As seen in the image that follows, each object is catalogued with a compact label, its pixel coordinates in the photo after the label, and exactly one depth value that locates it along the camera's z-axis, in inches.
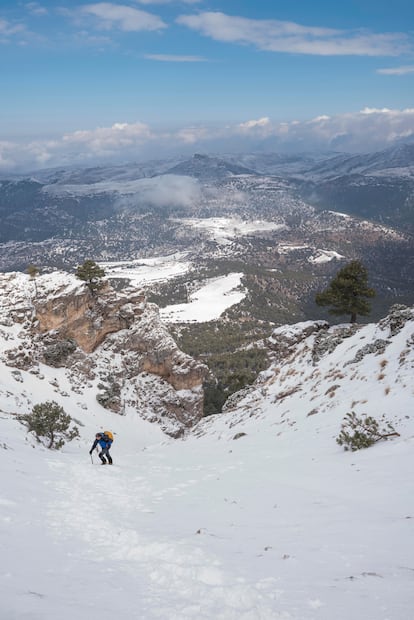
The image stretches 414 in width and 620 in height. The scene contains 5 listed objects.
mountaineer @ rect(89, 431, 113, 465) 664.4
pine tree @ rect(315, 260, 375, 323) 1379.2
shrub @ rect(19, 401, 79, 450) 743.7
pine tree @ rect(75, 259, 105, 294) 1781.5
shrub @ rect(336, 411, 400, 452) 449.1
